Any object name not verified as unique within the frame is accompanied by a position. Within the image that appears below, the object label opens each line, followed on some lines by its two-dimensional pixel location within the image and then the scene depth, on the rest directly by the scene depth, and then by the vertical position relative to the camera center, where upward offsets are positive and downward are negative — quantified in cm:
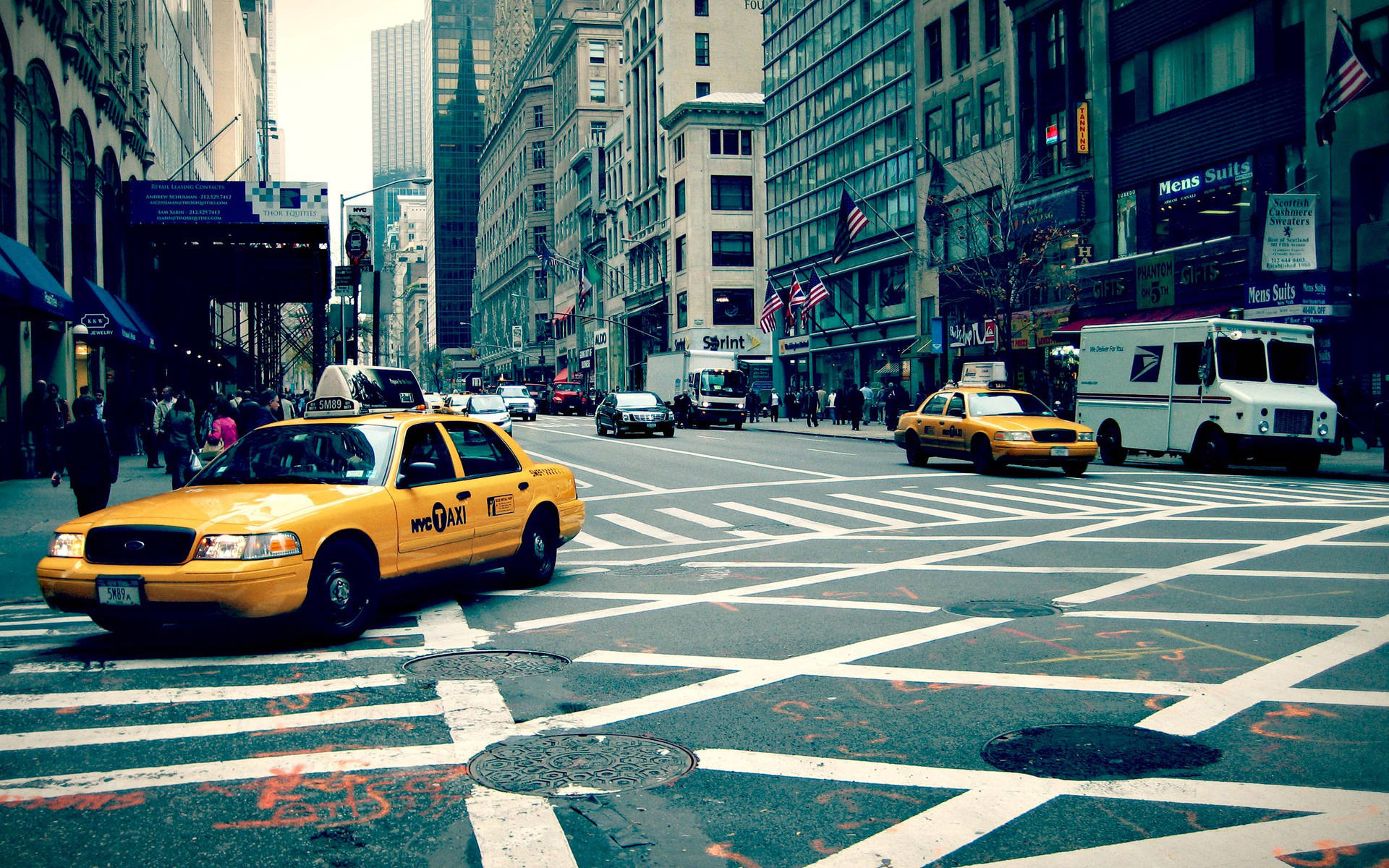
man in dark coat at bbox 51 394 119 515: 1254 -41
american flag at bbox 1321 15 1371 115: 2494 +696
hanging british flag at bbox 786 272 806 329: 4950 +457
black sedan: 4006 -12
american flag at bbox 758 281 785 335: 5338 +444
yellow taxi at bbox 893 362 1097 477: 2150 -49
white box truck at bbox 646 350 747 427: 5022 +108
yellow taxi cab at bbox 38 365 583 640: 749 -78
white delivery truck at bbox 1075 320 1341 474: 2145 +18
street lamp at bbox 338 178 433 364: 3872 +719
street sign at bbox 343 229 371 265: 3572 +521
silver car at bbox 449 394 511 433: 4359 +22
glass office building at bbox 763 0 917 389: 5166 +1174
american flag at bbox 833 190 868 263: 4434 +696
